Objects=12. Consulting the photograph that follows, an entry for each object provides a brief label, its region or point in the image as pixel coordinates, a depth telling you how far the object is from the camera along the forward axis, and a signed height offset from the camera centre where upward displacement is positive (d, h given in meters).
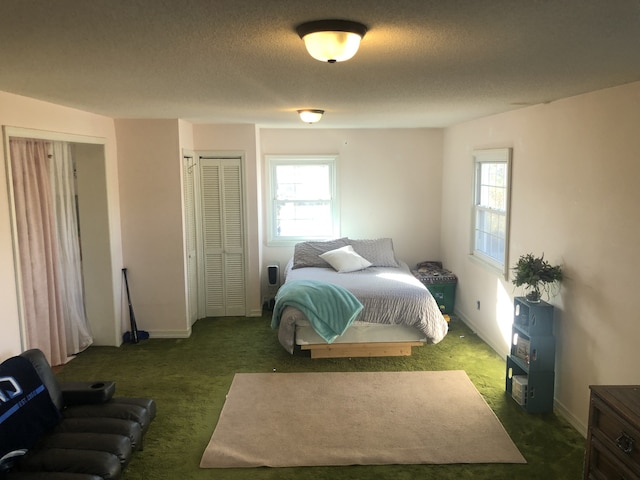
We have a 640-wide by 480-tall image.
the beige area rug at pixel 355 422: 3.39 -1.76
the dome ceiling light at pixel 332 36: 1.83 +0.52
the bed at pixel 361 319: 4.89 -1.29
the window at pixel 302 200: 7.02 -0.23
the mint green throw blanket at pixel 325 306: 4.84 -1.16
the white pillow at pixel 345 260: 6.06 -0.92
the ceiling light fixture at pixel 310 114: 4.58 +0.60
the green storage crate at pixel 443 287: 6.50 -1.31
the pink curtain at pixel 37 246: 4.25 -0.53
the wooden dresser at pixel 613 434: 2.39 -1.23
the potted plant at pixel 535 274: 3.91 -0.70
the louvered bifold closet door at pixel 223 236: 6.23 -0.64
